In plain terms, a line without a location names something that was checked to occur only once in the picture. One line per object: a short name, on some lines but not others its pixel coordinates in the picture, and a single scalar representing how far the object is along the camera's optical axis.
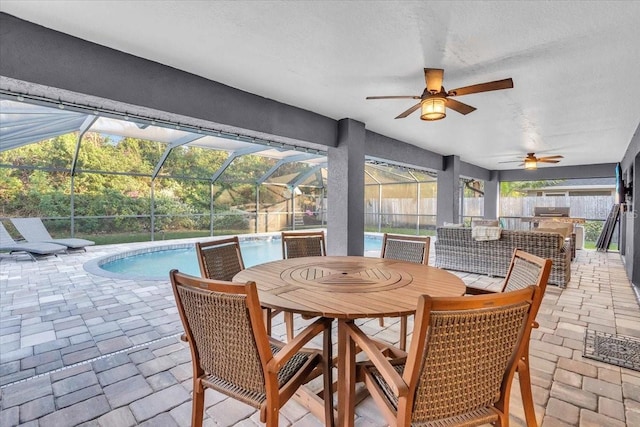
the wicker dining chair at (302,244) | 3.02
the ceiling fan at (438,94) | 2.49
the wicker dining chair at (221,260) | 2.28
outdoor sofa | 4.39
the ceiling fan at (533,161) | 6.41
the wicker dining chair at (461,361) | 1.00
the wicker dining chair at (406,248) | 2.74
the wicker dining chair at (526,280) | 1.38
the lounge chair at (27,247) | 5.80
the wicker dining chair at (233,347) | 1.19
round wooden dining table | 1.41
